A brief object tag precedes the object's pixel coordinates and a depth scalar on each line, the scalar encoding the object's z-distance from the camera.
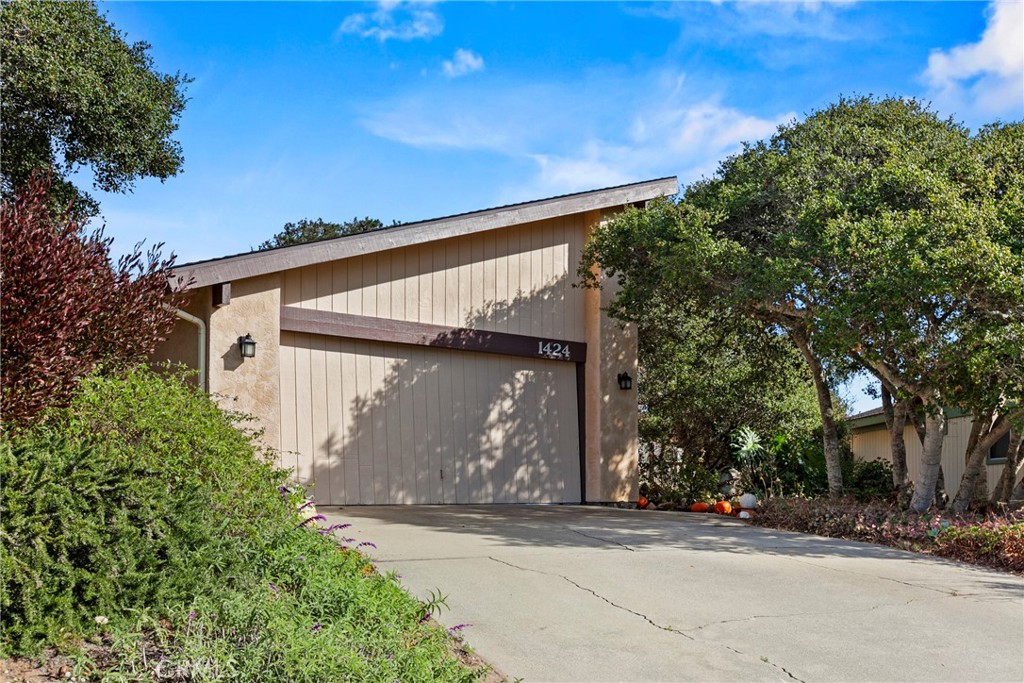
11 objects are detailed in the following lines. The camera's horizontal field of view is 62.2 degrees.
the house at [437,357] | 10.18
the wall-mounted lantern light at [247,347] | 9.91
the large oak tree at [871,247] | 9.09
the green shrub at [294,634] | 3.76
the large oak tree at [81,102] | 12.14
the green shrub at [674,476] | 14.44
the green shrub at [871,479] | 15.62
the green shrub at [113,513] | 3.90
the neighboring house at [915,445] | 16.67
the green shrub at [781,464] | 14.86
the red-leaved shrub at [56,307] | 4.40
